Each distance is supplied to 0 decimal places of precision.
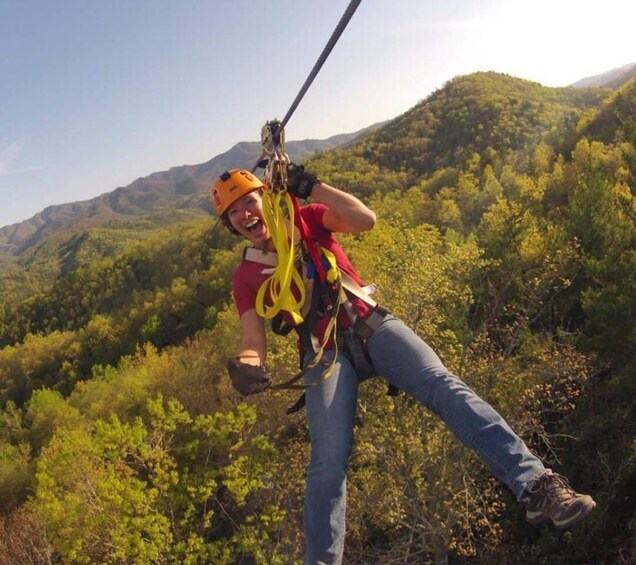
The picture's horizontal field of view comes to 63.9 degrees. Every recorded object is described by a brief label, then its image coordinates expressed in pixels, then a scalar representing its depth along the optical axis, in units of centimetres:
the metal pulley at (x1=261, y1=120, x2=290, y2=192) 294
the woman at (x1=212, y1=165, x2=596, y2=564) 248
